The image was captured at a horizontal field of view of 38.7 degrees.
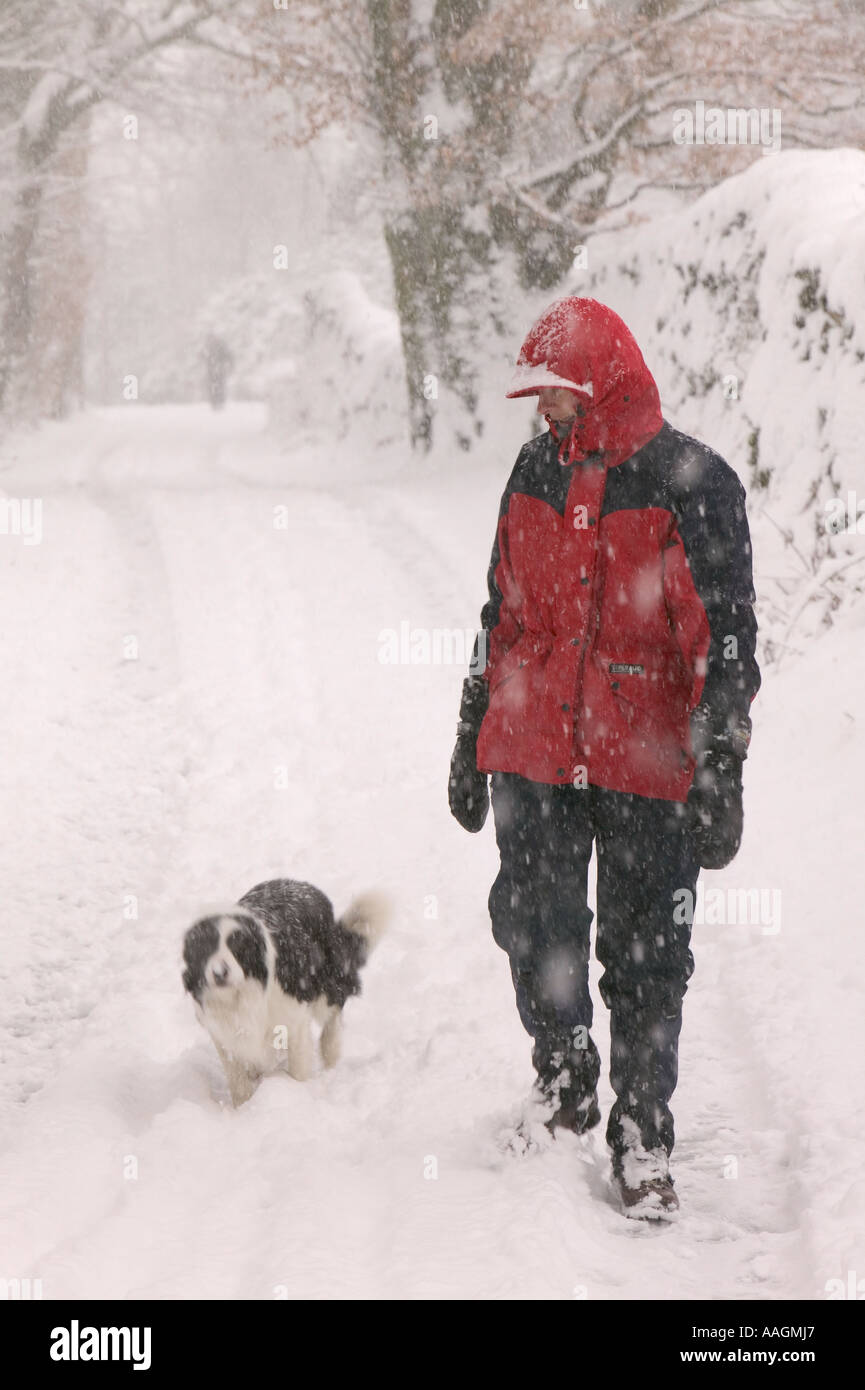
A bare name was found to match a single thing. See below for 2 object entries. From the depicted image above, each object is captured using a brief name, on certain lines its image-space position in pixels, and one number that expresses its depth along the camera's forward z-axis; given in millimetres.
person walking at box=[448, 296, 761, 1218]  3010
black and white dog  4113
